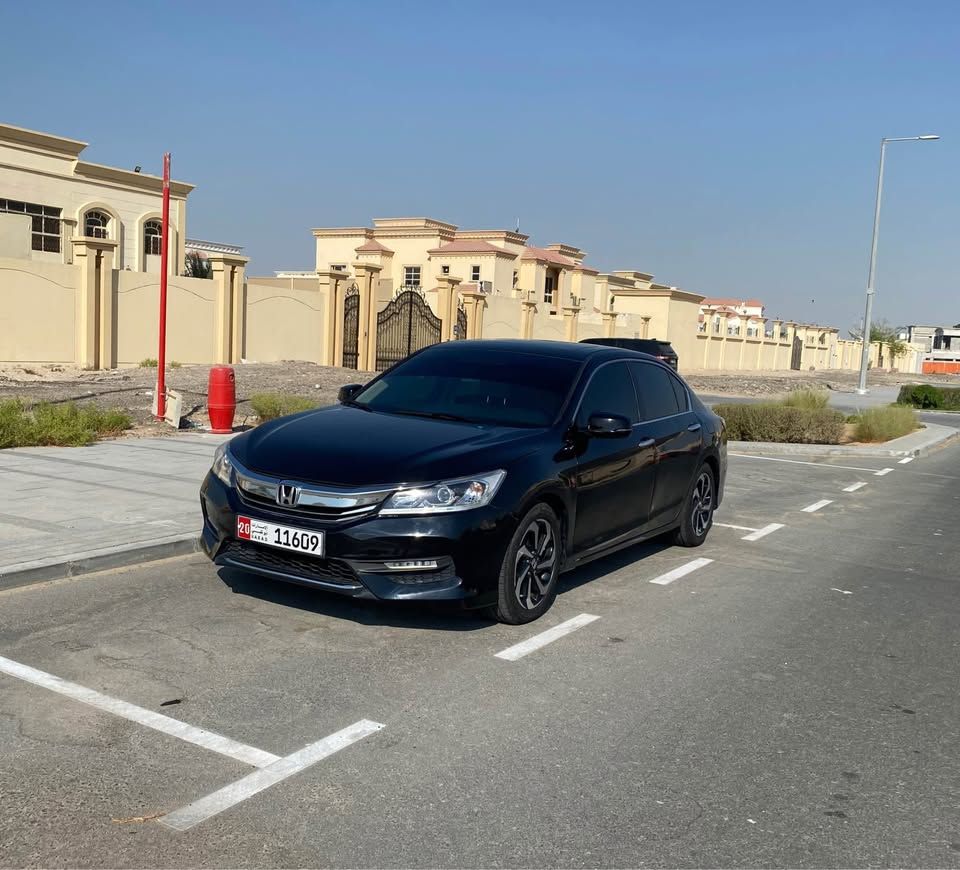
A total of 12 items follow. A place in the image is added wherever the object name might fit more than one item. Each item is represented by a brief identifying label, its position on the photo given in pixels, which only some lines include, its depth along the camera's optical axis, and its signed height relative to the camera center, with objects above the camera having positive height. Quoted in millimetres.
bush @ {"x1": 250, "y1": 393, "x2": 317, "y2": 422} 16500 -1219
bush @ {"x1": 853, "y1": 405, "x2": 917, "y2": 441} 20859 -1404
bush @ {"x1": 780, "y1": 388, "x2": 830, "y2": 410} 21297 -982
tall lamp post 38156 +3452
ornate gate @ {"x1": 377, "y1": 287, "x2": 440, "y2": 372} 32750 +273
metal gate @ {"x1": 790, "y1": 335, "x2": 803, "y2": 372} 78438 -108
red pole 14414 +166
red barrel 14227 -1003
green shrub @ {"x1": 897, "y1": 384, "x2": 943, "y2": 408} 36469 -1352
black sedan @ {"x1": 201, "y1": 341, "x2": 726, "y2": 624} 5520 -832
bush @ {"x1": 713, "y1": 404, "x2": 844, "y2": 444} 18953 -1333
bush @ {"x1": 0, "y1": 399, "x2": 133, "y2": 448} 12039 -1298
